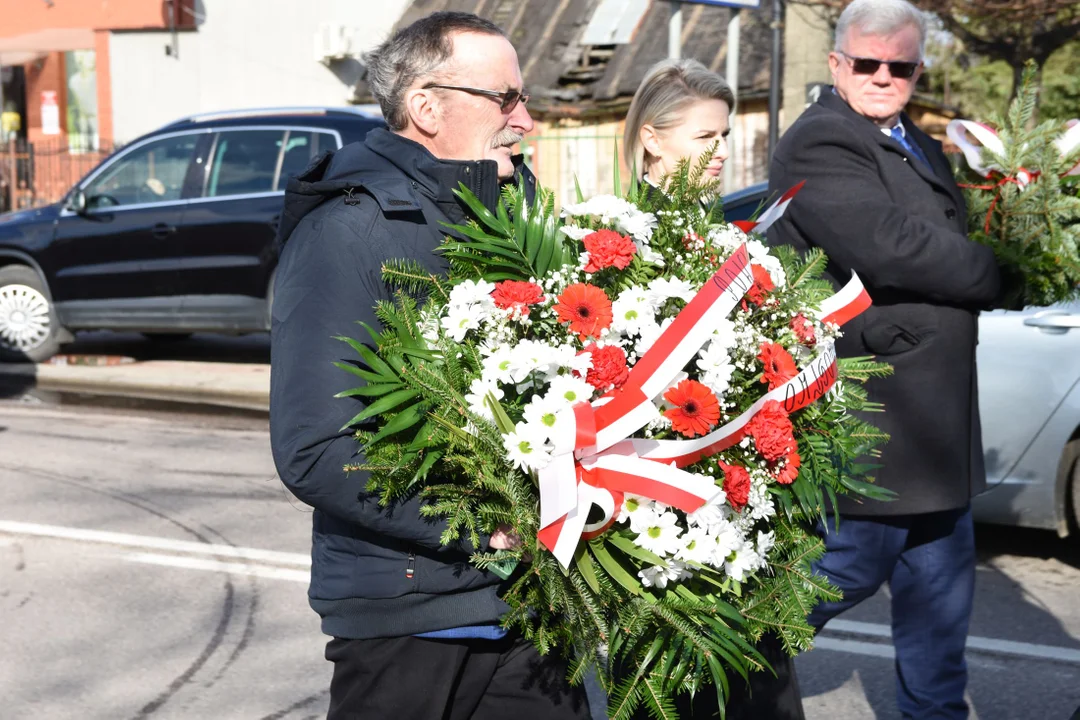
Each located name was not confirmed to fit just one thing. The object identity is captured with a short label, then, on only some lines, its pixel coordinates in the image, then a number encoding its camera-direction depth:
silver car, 5.37
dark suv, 10.43
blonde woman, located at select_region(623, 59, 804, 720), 3.25
